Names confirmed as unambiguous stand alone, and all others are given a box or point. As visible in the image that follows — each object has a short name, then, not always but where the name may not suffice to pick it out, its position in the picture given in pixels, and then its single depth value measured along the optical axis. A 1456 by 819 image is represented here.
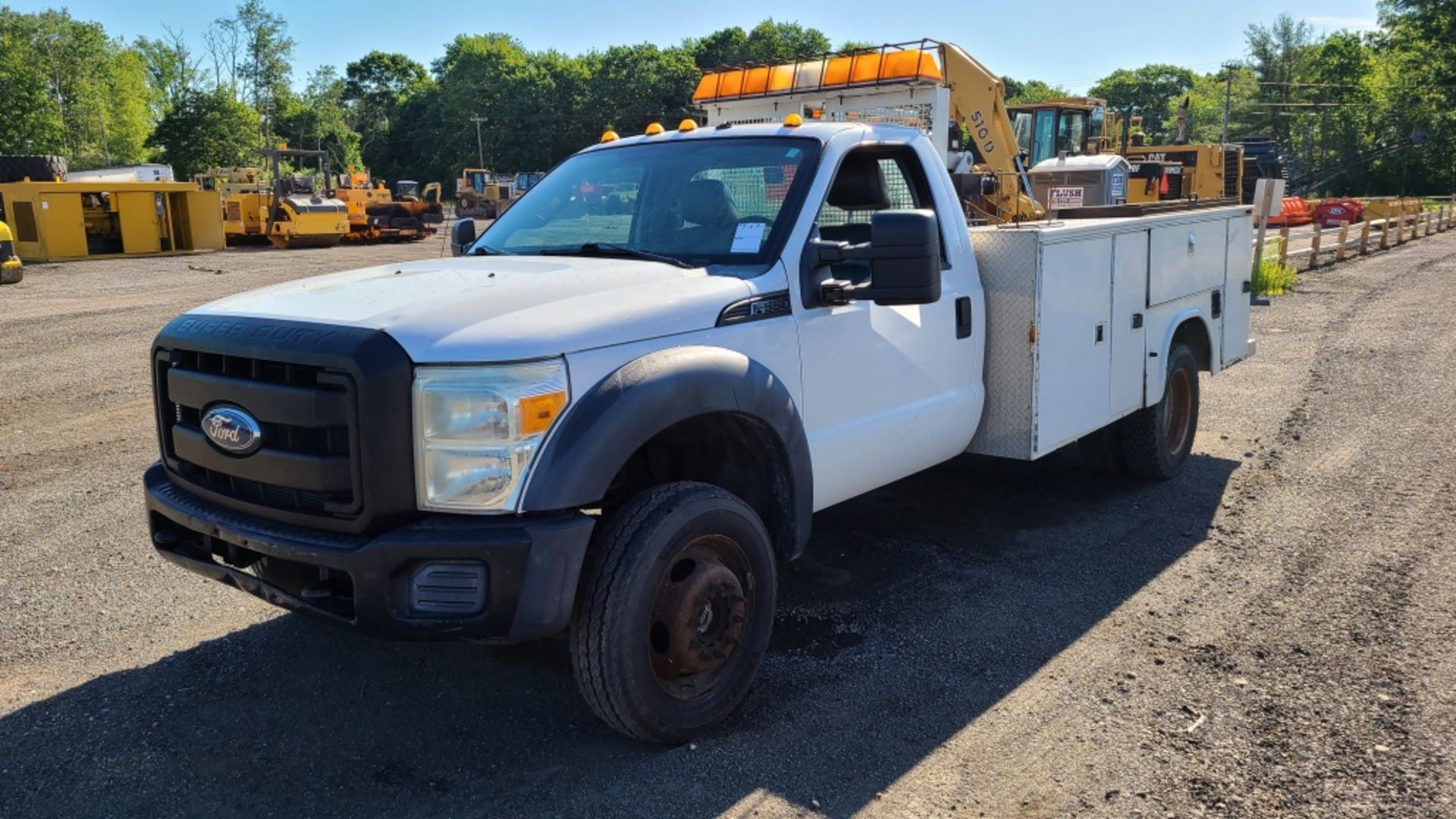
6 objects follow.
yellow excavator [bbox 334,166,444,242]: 35.69
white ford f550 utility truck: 3.14
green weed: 16.86
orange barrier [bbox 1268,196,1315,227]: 34.59
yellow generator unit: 27.56
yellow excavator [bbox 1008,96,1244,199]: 17.19
